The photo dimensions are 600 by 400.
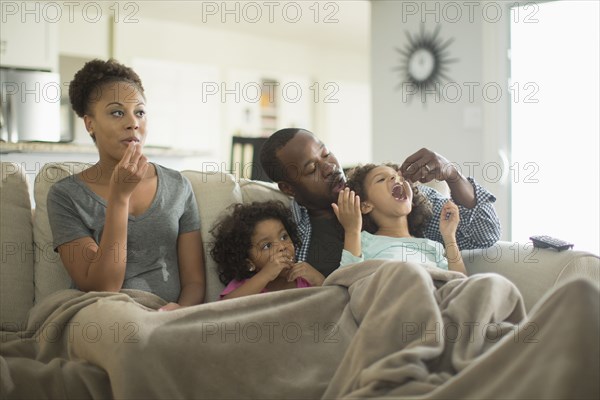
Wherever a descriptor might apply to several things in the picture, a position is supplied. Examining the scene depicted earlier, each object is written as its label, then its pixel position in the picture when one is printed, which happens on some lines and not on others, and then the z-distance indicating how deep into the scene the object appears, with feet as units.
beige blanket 4.08
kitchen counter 13.76
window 14.49
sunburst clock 16.03
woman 5.94
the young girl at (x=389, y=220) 6.57
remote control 6.44
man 7.02
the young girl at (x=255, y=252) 6.65
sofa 6.16
